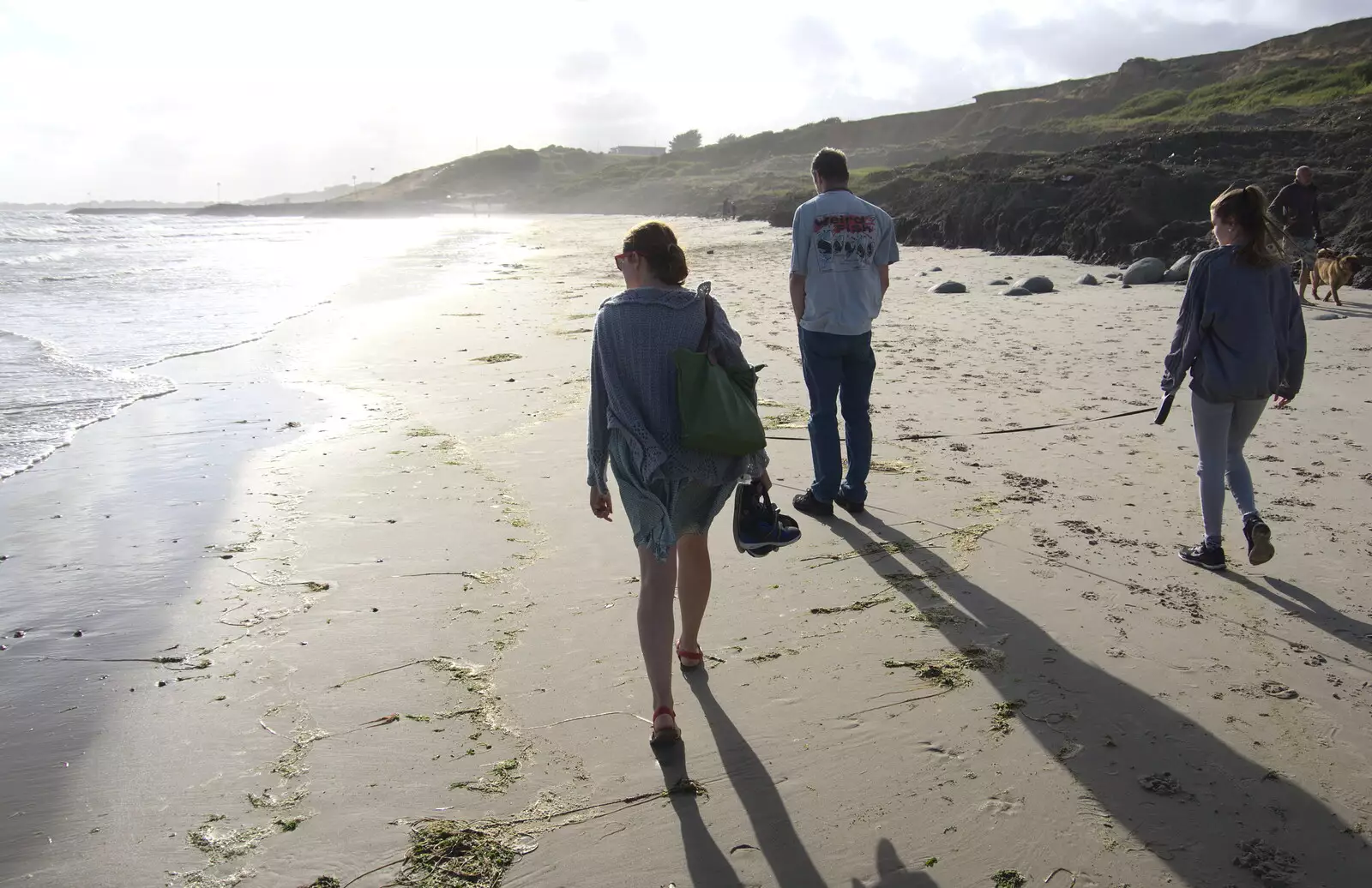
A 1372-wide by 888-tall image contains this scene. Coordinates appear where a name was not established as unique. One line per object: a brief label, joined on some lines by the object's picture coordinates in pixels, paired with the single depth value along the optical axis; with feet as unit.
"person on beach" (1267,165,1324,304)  41.24
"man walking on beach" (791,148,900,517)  16.61
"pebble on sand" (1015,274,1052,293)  46.98
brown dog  39.52
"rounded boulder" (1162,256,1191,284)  47.88
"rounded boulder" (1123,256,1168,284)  48.62
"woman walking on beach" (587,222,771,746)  10.06
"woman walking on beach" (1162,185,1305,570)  13.66
